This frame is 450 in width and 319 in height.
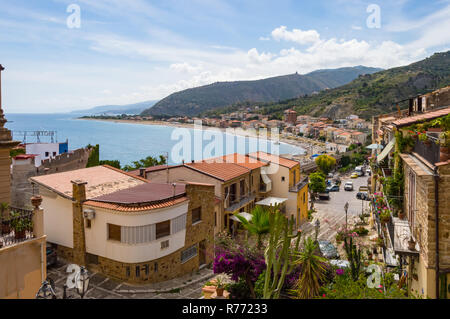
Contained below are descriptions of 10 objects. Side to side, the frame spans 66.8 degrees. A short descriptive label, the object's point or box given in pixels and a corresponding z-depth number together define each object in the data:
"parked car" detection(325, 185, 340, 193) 50.69
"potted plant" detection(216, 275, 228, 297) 9.16
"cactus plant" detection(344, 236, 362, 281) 10.84
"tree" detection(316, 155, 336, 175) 63.66
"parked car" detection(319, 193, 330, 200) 42.94
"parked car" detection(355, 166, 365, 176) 66.48
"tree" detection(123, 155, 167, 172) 36.56
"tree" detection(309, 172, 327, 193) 42.84
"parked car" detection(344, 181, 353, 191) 51.06
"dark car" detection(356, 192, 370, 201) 40.12
